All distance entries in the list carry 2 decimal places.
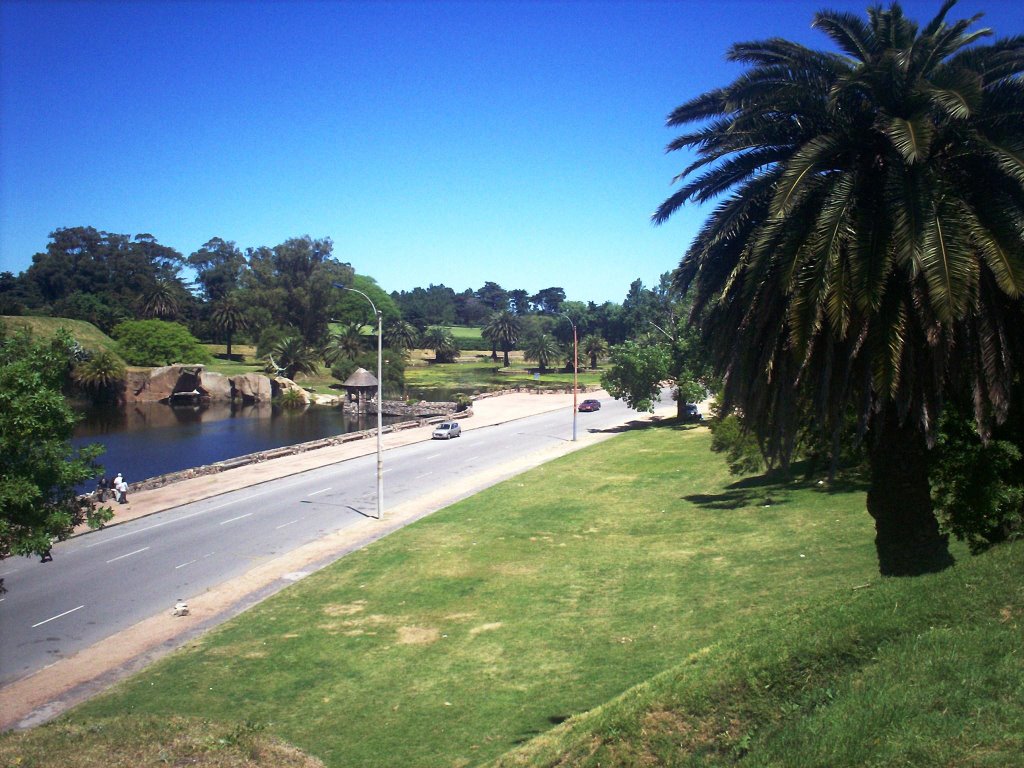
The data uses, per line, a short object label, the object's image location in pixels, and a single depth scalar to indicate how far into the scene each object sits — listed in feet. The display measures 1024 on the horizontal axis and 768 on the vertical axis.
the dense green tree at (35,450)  43.47
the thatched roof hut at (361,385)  317.63
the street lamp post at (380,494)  105.60
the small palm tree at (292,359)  383.04
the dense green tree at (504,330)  510.99
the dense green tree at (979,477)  40.19
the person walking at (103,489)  113.37
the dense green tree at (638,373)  204.33
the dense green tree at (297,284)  441.68
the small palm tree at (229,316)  426.92
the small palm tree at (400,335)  459.32
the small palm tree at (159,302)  416.46
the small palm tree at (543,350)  468.75
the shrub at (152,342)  349.00
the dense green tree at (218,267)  539.29
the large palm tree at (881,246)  34.53
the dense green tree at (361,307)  523.29
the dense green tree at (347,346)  405.51
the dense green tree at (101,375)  306.96
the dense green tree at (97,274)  423.64
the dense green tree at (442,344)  533.14
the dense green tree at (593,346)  440.45
